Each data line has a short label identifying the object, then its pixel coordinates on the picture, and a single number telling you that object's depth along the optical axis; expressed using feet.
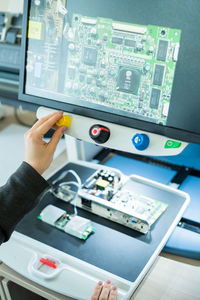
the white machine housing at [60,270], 2.49
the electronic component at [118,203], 2.95
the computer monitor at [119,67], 2.49
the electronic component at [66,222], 2.90
